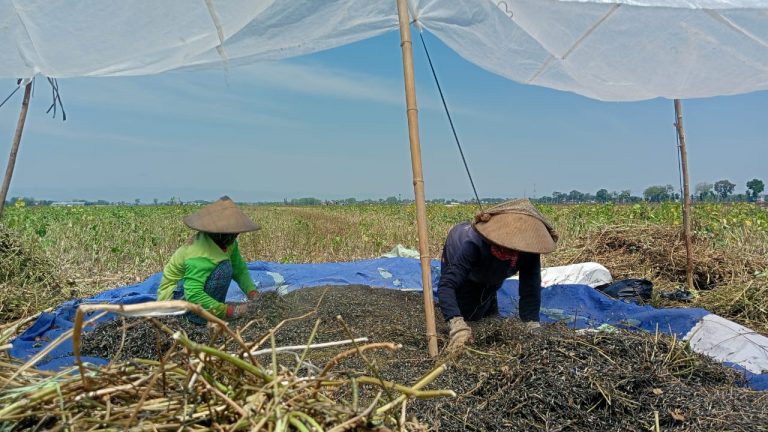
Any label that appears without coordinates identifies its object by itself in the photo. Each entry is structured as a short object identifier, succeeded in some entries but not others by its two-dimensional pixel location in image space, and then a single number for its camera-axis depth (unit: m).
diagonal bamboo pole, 3.61
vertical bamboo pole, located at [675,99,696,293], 4.99
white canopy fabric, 3.08
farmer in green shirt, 3.61
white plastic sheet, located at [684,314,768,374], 3.22
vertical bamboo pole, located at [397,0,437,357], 2.98
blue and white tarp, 3.33
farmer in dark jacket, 3.10
